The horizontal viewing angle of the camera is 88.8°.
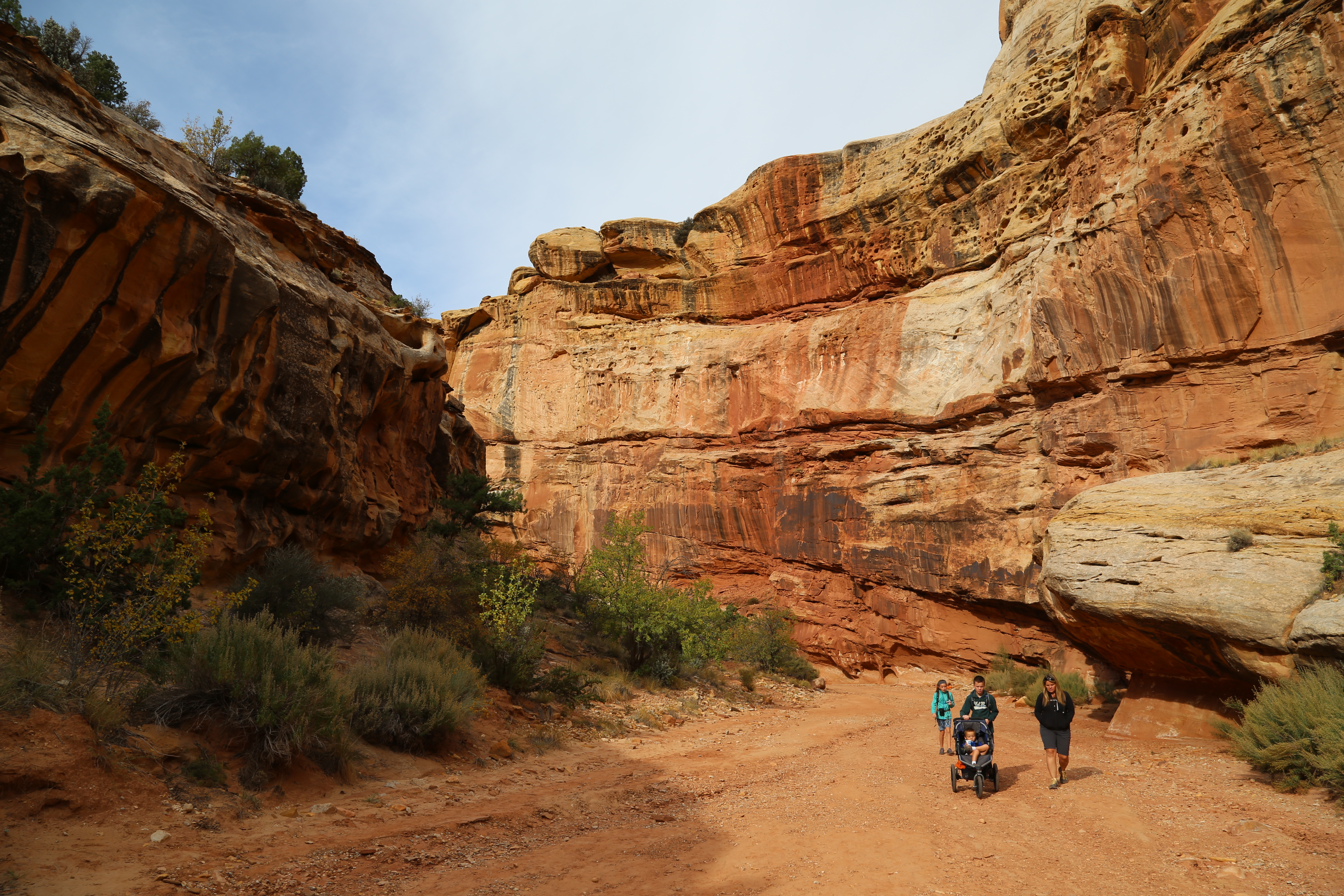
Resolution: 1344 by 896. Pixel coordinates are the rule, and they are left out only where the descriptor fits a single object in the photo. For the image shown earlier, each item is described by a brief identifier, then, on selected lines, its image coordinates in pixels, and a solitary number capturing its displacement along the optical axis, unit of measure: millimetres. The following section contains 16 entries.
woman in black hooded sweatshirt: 8000
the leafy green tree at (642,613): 15578
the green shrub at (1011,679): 17469
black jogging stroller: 7625
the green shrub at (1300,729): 7184
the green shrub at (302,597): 10250
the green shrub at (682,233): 33312
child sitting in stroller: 7742
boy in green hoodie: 7680
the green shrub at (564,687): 12117
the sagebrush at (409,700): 8250
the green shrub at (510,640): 11570
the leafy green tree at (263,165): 20594
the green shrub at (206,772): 6077
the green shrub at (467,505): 19000
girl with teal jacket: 9477
